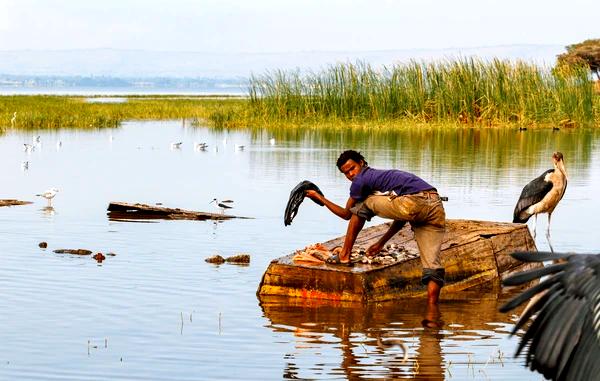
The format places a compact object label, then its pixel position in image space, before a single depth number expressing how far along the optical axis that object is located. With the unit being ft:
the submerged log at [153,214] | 62.54
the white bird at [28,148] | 110.67
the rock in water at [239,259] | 49.76
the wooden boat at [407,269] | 40.78
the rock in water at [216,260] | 49.39
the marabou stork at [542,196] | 59.21
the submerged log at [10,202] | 68.62
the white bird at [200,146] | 120.37
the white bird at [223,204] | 67.05
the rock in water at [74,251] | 51.16
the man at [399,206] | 39.60
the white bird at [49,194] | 69.82
